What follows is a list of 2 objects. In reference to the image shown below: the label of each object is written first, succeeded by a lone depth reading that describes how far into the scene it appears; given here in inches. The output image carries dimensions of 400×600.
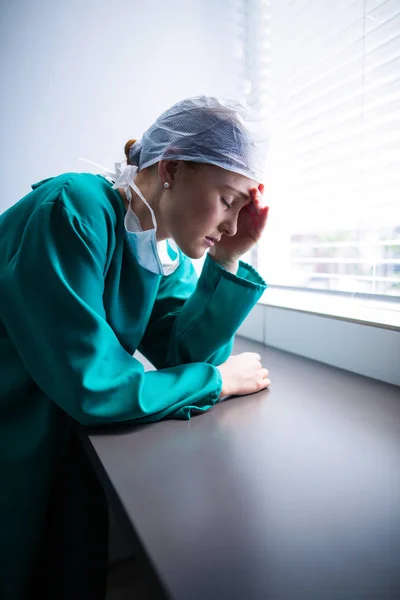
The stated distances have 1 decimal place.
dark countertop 13.9
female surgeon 25.1
